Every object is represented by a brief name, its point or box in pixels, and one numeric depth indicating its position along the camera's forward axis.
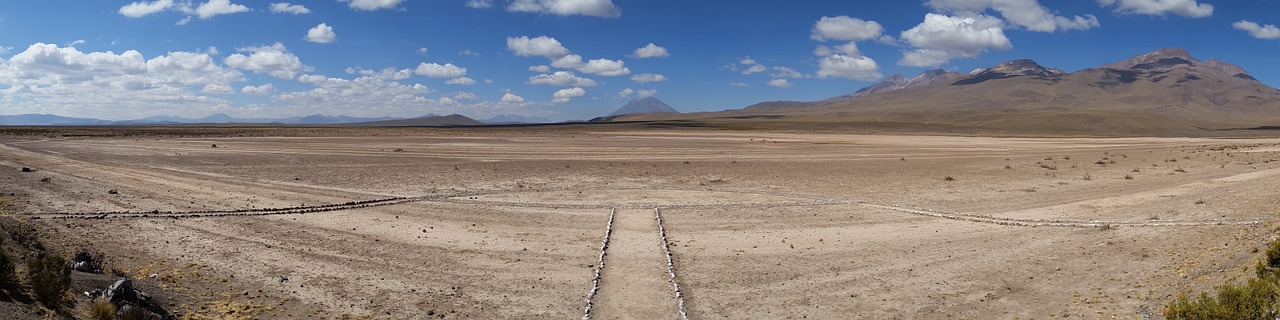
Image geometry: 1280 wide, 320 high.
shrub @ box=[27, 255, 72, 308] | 8.88
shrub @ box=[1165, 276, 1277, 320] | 8.33
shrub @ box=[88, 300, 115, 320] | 8.93
